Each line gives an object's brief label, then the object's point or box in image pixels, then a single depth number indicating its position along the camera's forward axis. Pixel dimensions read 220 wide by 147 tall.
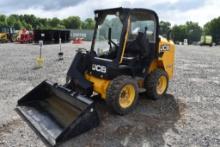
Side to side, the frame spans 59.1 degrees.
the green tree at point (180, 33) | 58.94
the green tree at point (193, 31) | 61.71
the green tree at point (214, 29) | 53.97
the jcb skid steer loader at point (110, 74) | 3.63
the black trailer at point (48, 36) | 21.19
